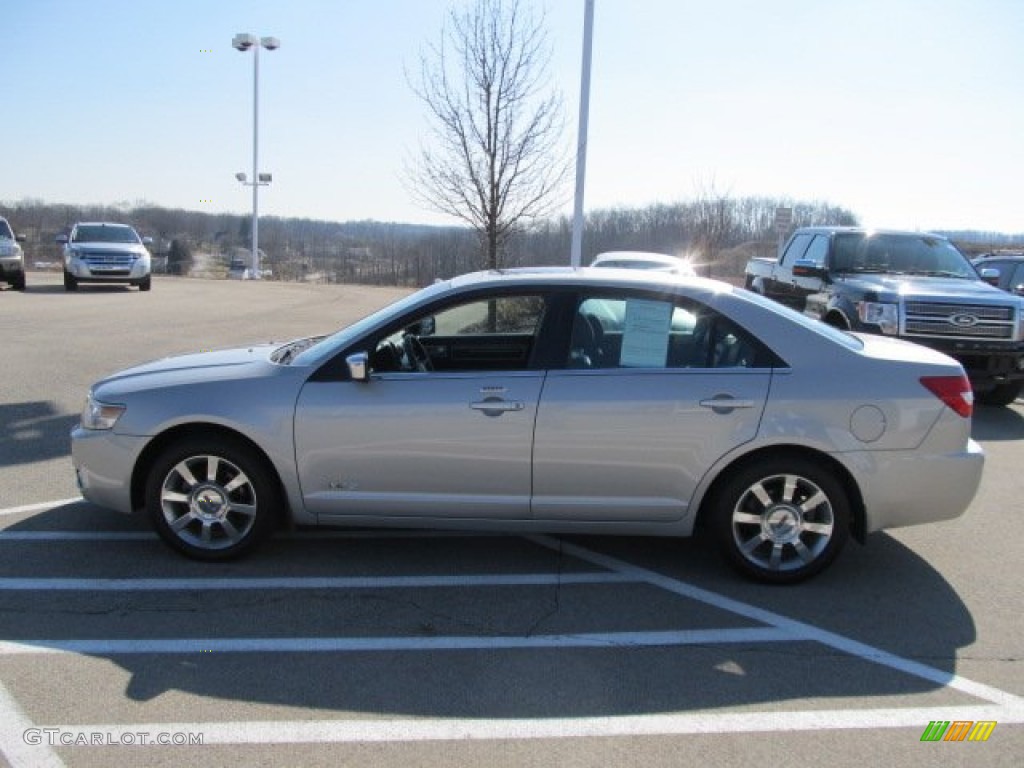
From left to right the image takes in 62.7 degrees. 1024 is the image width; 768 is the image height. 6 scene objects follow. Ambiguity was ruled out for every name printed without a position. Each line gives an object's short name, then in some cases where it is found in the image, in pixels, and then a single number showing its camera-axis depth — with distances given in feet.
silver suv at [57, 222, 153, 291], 72.18
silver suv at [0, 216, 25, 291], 67.87
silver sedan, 13.97
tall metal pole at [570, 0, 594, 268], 47.88
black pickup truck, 29.14
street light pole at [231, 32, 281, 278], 122.32
